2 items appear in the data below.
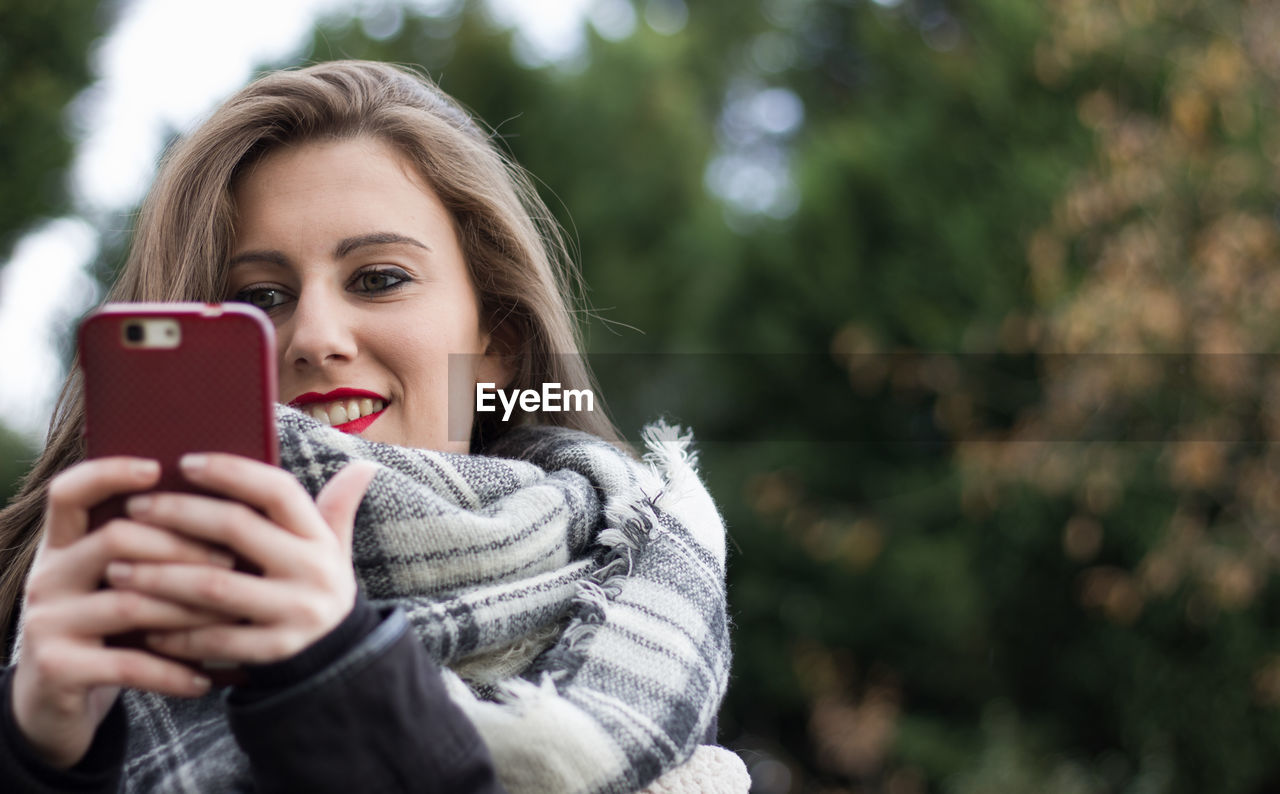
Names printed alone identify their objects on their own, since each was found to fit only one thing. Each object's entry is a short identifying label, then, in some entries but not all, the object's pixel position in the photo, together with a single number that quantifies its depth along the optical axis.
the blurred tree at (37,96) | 4.82
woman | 1.48
